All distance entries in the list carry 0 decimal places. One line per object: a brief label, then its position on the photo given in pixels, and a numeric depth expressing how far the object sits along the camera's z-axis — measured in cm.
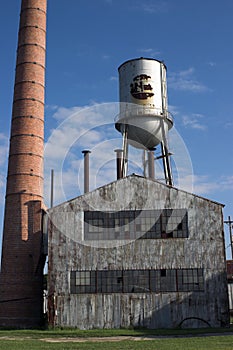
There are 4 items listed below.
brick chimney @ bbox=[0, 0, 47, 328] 2514
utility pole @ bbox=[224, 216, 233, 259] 3611
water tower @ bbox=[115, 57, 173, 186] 2761
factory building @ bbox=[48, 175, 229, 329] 2208
